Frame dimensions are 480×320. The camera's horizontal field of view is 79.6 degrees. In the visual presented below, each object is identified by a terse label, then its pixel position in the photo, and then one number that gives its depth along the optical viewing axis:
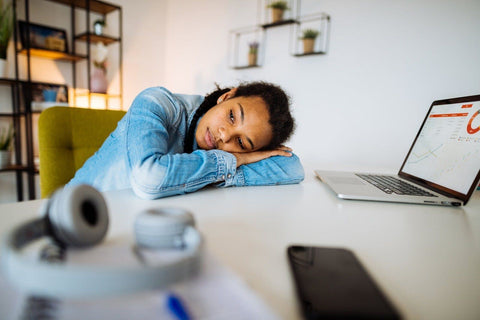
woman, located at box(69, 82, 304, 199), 0.68
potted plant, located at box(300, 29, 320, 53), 2.20
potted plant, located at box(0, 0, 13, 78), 2.08
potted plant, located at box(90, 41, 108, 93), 2.70
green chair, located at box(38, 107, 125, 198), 0.99
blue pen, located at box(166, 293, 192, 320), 0.23
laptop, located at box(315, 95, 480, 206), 0.72
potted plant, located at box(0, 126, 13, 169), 2.15
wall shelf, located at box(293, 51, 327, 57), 2.21
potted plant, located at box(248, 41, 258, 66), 2.58
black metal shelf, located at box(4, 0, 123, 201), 2.29
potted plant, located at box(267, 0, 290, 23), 2.33
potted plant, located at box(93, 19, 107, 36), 2.69
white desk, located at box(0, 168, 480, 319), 0.31
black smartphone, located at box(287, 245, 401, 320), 0.25
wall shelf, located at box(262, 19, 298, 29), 2.30
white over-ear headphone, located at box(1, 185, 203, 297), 0.20
